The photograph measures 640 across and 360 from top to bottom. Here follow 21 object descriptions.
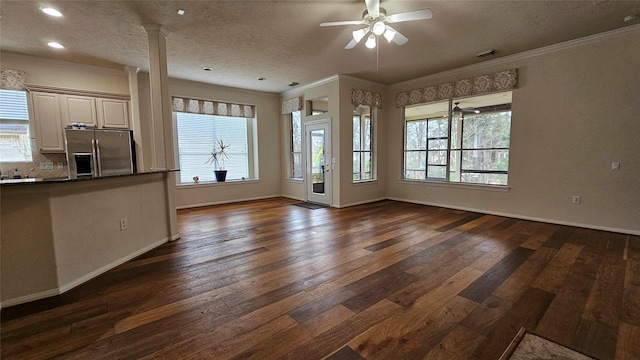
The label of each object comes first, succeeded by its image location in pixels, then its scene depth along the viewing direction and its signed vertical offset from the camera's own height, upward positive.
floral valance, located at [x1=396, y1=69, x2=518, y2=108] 4.85 +1.37
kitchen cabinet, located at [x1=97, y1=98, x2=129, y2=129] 5.18 +0.92
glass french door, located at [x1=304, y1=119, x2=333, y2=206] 6.35 -0.09
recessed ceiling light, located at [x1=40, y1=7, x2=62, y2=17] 3.11 +1.74
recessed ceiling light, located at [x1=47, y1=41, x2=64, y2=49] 4.08 +1.78
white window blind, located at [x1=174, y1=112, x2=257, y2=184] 6.36 +0.38
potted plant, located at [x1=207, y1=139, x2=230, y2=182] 6.77 +0.01
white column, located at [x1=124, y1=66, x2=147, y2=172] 5.30 +0.89
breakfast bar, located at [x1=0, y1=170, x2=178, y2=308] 2.24 -0.68
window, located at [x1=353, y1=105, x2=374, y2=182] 6.49 +0.31
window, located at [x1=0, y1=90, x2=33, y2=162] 4.49 +0.58
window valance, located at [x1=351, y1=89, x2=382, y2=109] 6.15 +1.39
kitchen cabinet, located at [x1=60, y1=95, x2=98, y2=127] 4.86 +0.93
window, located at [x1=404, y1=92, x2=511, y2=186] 5.20 +0.31
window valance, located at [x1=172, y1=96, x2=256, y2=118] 6.08 +1.24
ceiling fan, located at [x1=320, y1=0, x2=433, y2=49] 2.79 +1.48
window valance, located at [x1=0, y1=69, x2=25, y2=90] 4.36 +1.34
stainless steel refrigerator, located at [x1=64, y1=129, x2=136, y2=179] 4.43 +0.15
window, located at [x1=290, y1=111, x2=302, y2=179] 7.28 +0.32
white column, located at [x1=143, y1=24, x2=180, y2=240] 3.60 +0.68
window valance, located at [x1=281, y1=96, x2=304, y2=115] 6.91 +1.39
